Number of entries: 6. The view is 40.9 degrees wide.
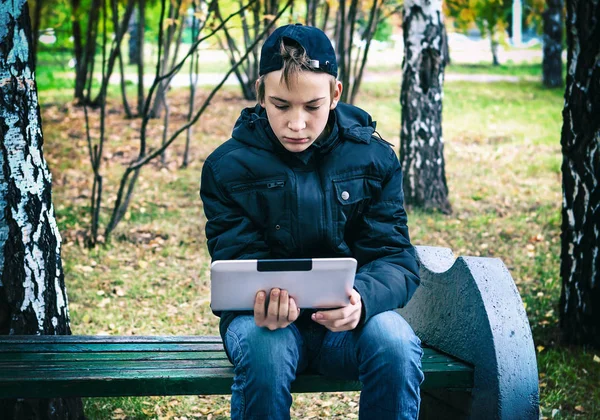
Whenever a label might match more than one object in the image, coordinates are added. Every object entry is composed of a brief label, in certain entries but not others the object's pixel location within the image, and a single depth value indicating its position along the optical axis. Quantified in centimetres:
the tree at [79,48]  1055
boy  233
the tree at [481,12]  909
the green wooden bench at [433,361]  244
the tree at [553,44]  1655
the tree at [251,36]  859
